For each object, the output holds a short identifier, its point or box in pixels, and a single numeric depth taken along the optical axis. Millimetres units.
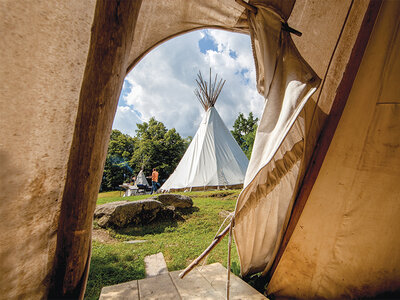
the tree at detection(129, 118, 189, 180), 20344
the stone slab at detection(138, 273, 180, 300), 1306
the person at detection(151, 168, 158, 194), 9899
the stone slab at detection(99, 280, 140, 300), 1278
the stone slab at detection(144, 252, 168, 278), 2238
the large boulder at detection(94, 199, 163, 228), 3764
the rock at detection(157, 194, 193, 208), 4898
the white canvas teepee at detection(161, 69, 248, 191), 8453
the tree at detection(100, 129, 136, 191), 19609
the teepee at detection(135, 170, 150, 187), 12311
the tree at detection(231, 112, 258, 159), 24438
